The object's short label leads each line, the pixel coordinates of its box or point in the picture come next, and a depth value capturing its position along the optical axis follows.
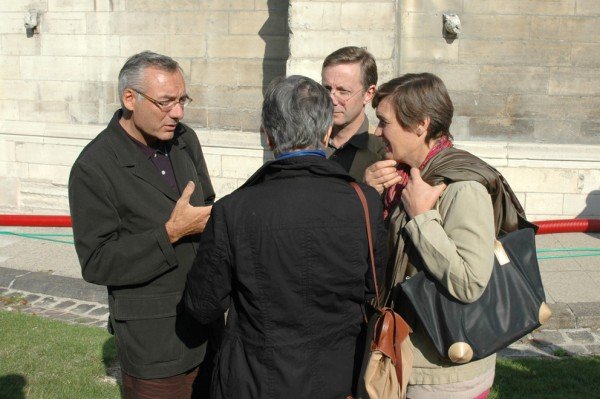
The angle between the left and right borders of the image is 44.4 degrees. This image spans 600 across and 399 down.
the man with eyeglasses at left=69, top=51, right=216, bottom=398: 3.05
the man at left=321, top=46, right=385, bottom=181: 4.01
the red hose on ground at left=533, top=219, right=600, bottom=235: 8.54
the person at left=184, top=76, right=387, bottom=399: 2.44
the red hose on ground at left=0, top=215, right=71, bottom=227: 9.35
